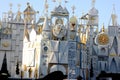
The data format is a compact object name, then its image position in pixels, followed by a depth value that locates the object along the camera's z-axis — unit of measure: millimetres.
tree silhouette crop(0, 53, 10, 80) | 46762
